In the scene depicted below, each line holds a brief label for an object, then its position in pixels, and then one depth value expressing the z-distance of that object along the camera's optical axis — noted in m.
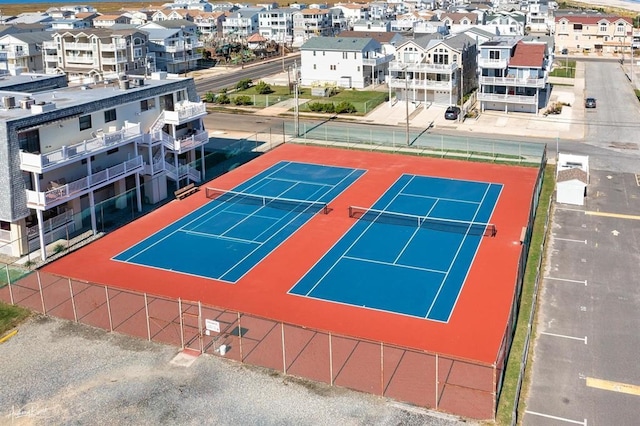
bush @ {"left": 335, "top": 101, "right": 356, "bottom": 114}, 71.19
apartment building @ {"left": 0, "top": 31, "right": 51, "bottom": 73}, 95.81
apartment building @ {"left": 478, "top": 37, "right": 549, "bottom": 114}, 68.06
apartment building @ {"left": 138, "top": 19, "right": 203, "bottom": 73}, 102.56
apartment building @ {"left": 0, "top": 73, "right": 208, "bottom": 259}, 35.06
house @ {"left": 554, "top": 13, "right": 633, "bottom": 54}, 120.75
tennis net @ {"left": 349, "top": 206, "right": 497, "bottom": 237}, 38.03
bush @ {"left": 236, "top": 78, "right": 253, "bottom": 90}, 86.88
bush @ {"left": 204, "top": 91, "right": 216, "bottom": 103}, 78.62
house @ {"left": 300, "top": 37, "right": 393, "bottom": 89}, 86.25
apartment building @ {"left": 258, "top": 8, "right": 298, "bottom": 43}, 143.12
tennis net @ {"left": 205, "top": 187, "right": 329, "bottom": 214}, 42.06
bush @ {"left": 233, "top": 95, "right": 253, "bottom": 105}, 76.00
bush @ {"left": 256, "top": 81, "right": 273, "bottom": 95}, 83.56
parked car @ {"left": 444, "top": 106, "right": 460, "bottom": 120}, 66.69
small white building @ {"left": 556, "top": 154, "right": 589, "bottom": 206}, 42.31
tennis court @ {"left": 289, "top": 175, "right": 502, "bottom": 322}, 30.12
